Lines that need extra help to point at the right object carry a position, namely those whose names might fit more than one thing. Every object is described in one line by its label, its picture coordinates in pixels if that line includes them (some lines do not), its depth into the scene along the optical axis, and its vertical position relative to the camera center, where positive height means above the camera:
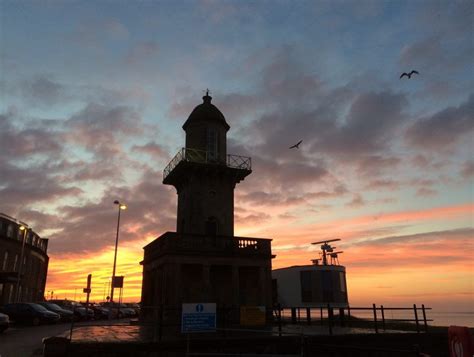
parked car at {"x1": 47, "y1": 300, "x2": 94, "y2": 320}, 37.88 -1.01
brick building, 59.19 +7.12
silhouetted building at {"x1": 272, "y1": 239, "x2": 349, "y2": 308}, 36.47 +1.41
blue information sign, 13.56 -0.53
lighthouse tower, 30.13 +9.67
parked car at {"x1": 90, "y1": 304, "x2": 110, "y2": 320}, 42.97 -1.16
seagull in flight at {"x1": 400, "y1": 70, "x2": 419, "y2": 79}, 21.84 +12.17
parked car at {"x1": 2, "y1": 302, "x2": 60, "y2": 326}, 29.67 -0.81
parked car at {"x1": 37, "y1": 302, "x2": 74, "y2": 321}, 35.88 -0.79
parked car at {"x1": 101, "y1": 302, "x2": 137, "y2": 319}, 50.33 -1.45
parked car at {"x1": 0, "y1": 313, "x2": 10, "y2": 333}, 21.67 -1.06
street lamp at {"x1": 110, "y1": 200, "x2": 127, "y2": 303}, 33.85 +7.92
